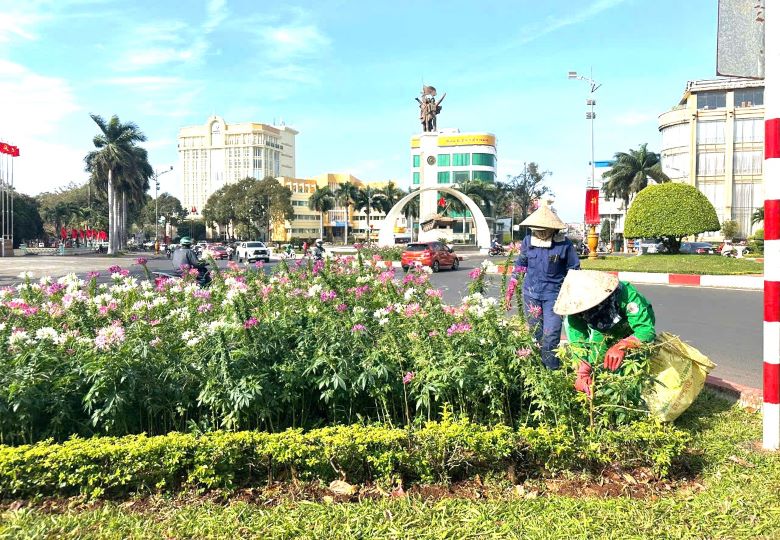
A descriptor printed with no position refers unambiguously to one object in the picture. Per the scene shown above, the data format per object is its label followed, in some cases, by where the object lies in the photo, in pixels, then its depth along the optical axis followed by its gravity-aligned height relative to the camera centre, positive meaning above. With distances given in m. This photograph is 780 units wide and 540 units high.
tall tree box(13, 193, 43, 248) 56.00 +2.52
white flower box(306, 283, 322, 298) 4.59 -0.38
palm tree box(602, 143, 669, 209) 48.59 +6.05
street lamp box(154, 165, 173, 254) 53.94 +5.74
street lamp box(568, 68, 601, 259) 23.95 +4.75
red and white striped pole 3.15 +0.08
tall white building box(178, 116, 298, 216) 132.00 +21.05
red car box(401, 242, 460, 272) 22.03 -0.47
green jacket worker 3.21 -0.45
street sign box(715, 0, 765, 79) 3.44 +1.25
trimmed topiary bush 19.52 +1.00
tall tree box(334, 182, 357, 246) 73.06 +6.34
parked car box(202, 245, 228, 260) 37.38 -0.57
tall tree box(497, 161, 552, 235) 81.25 +7.83
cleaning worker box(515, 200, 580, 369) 4.64 -0.18
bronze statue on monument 49.40 +11.44
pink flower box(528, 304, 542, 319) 3.93 -0.48
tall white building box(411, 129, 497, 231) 82.81 +12.66
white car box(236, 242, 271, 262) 32.44 -0.40
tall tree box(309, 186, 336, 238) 74.19 +5.73
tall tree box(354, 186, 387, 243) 72.25 +5.57
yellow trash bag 3.36 -0.82
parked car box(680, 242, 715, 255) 35.00 -0.39
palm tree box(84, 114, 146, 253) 44.81 +6.99
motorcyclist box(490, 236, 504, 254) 41.97 -0.40
